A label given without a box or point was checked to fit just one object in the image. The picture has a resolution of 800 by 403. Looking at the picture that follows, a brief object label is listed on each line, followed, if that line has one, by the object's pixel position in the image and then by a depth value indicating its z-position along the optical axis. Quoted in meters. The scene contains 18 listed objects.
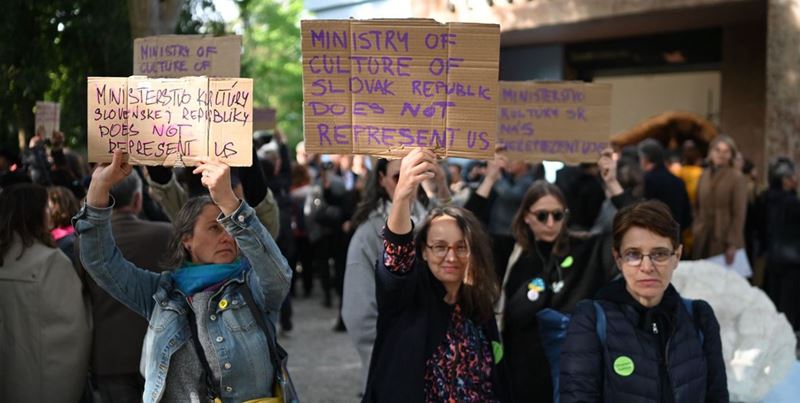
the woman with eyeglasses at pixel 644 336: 3.46
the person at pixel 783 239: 9.80
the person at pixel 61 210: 5.86
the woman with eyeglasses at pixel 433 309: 3.61
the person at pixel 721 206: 9.62
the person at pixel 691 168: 11.04
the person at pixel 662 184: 8.90
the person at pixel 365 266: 4.77
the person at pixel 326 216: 11.90
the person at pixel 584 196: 8.88
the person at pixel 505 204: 6.70
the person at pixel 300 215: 12.48
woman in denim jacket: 3.47
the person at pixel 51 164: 6.47
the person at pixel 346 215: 10.93
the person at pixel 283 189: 10.24
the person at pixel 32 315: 4.81
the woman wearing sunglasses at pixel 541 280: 4.64
